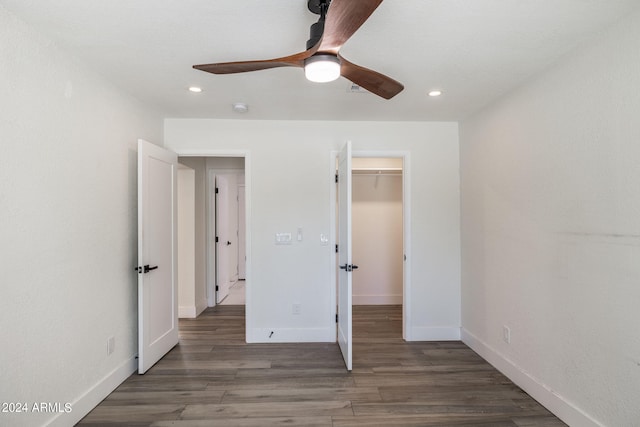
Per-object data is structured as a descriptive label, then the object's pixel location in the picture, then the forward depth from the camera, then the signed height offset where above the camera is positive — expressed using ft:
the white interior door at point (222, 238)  15.02 -1.06
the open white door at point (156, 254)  8.25 -1.08
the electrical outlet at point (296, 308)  10.70 -3.20
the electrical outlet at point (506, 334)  8.25 -3.26
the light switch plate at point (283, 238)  10.68 -0.74
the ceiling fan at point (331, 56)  3.54 +2.37
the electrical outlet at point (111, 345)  7.51 -3.17
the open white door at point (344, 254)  8.61 -1.13
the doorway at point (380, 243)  14.99 -1.33
